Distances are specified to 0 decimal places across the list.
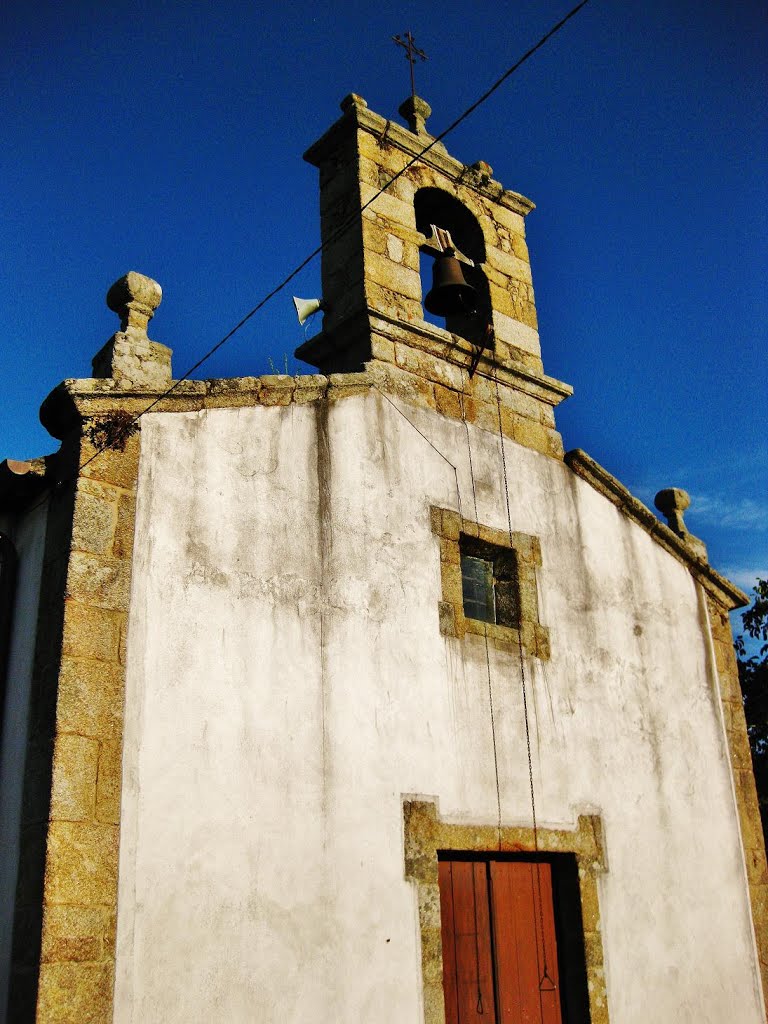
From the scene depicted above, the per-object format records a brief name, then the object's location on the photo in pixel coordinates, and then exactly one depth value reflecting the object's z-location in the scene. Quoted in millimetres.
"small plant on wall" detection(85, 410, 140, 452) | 5219
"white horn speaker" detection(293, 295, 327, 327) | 7008
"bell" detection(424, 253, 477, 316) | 6820
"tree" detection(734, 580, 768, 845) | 13469
